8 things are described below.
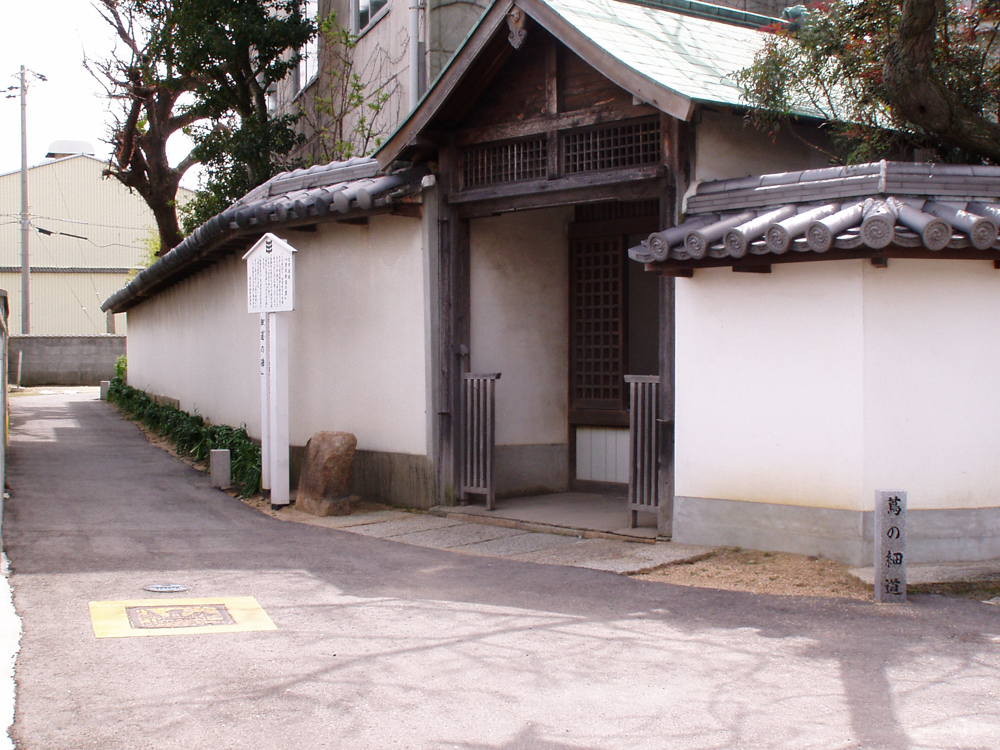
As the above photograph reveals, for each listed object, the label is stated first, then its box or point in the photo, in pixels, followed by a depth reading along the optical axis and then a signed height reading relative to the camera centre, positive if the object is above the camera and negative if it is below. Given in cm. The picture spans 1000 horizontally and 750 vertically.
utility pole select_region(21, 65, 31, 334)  3472 +457
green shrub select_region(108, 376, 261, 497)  1238 -114
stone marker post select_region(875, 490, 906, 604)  685 -127
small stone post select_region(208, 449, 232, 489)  1256 -135
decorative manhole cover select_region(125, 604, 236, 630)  632 -166
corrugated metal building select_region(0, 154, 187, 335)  4319 +532
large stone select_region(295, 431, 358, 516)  1064 -121
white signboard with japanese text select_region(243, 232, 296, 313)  1094 +96
